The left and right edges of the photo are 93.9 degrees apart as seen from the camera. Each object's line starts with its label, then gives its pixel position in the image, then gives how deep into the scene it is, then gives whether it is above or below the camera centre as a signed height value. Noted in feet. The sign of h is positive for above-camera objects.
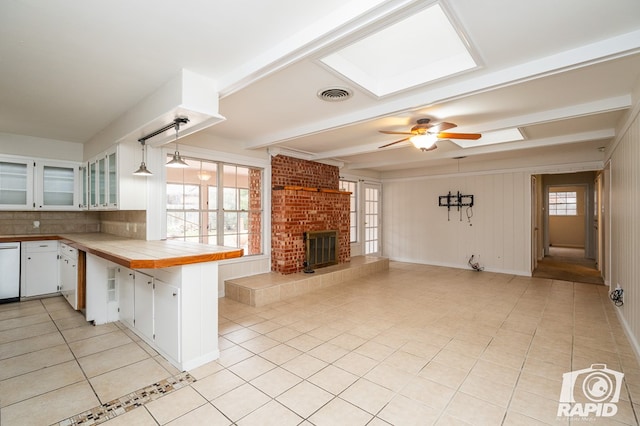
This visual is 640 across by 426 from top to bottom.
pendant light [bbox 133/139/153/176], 11.59 +1.63
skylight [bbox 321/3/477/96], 7.56 +4.55
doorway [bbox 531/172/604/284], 22.06 -1.66
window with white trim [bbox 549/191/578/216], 35.04 +1.11
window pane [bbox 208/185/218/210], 15.69 +0.84
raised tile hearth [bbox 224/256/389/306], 14.20 -3.74
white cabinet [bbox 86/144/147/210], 12.64 +1.36
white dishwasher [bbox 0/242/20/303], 13.85 -2.75
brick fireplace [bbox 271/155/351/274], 17.72 +0.30
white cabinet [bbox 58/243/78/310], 12.32 -2.66
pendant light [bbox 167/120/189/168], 10.82 +1.82
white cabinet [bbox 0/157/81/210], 14.67 +1.51
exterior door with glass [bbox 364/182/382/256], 26.63 -0.49
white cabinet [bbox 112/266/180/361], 8.40 -3.03
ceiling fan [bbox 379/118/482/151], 11.61 +3.12
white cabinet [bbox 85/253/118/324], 11.36 -3.01
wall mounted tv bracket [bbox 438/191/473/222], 23.50 +0.92
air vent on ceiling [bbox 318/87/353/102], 9.57 +3.94
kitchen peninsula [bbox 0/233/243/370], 8.20 -2.47
